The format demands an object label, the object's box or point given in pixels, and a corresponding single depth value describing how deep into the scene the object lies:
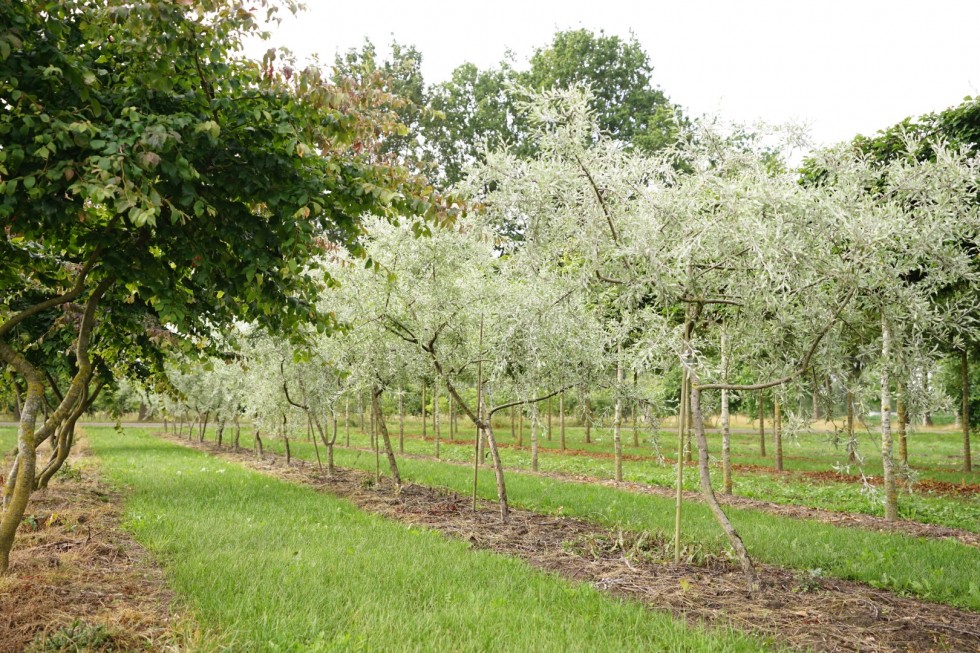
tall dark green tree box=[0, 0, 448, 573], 4.43
